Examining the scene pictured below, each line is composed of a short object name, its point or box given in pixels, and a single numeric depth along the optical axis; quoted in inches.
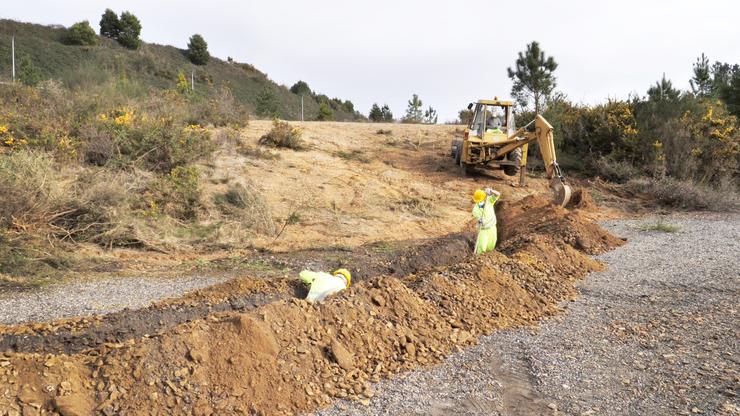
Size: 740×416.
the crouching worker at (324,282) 231.8
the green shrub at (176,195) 416.5
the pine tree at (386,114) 1609.3
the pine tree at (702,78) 993.5
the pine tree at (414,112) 1366.5
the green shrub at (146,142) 474.3
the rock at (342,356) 173.5
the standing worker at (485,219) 316.2
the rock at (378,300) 208.1
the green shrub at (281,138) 666.2
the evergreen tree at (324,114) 1501.0
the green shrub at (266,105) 1157.7
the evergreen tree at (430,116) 1391.4
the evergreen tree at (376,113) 1628.1
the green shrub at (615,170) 678.5
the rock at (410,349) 187.3
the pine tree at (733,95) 782.5
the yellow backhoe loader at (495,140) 603.5
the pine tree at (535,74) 867.4
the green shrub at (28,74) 850.8
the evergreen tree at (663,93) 722.2
